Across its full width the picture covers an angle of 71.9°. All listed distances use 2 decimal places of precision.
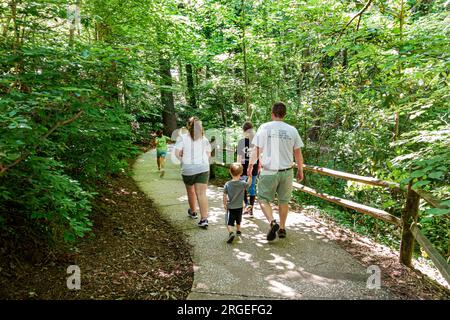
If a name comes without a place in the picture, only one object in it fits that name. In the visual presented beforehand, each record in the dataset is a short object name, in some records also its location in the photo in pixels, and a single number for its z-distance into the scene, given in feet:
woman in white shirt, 17.24
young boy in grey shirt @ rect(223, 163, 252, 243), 15.46
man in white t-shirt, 15.23
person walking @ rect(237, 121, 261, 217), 19.84
